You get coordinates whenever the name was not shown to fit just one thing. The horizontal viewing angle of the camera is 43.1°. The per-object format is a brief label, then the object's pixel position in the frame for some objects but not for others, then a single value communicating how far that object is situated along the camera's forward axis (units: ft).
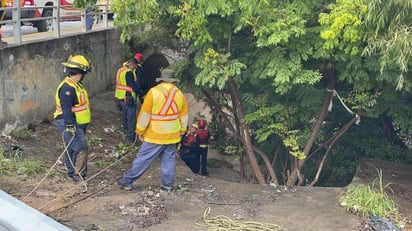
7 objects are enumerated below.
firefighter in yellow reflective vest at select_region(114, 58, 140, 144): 31.91
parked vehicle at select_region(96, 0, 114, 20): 45.40
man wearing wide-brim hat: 20.45
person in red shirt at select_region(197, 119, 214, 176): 33.78
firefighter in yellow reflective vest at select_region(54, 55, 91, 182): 20.65
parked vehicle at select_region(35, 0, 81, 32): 39.86
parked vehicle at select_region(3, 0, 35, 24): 35.91
